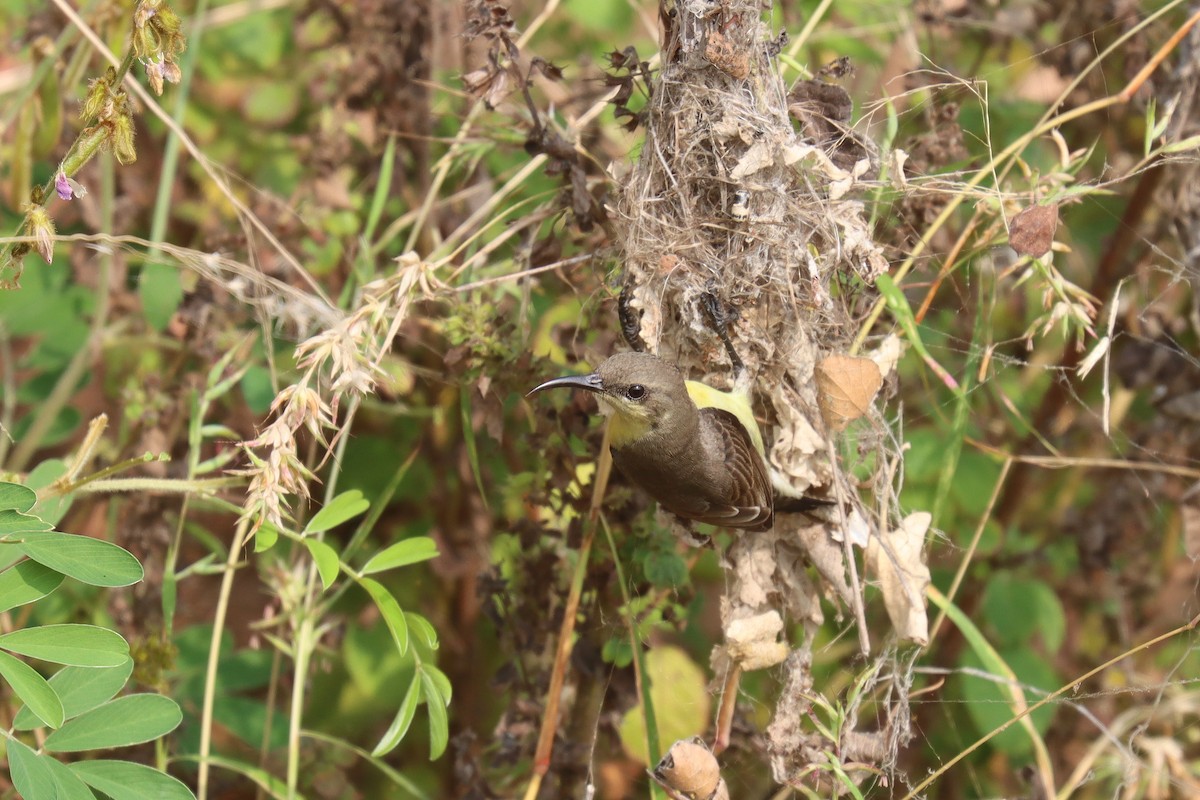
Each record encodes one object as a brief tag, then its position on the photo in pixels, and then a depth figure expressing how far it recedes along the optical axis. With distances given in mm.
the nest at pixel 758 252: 4953
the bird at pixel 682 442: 5203
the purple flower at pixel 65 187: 4043
